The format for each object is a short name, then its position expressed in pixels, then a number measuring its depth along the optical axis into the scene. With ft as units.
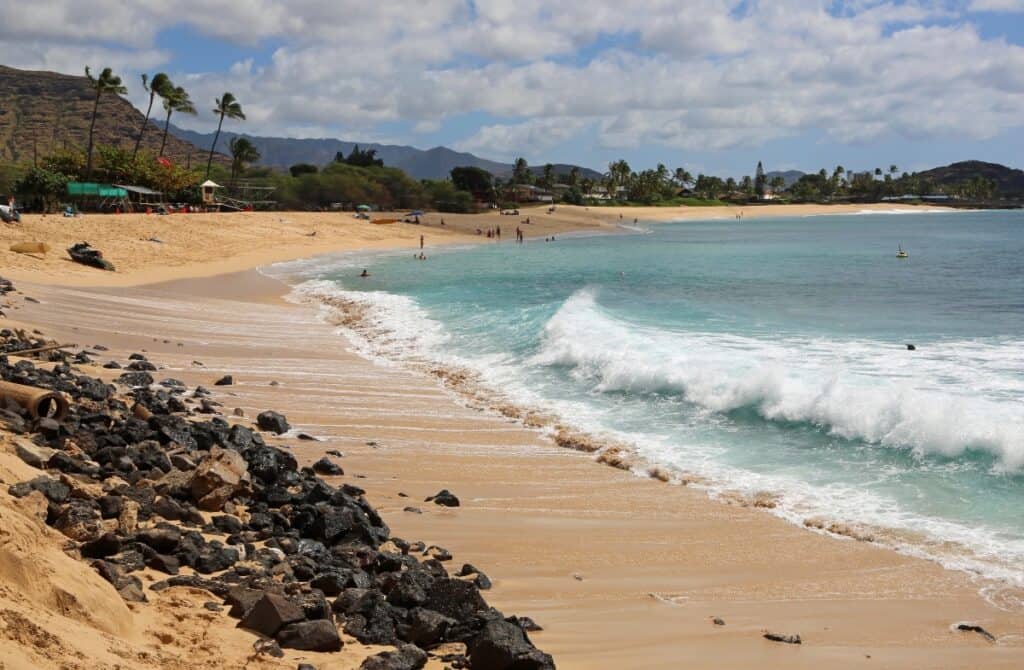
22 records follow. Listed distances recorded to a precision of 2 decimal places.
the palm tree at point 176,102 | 269.85
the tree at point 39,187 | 192.82
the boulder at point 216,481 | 27.86
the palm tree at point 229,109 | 317.42
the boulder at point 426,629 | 20.95
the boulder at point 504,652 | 19.24
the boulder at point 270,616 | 19.97
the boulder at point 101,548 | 22.09
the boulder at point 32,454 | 27.45
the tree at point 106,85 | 237.04
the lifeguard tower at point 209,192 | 255.91
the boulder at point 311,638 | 19.65
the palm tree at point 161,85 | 267.80
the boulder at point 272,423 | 42.16
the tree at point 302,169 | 417.26
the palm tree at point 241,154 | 330.13
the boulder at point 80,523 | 22.76
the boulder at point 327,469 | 35.88
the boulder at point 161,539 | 23.21
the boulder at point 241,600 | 20.61
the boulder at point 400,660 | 19.16
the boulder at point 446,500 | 33.27
